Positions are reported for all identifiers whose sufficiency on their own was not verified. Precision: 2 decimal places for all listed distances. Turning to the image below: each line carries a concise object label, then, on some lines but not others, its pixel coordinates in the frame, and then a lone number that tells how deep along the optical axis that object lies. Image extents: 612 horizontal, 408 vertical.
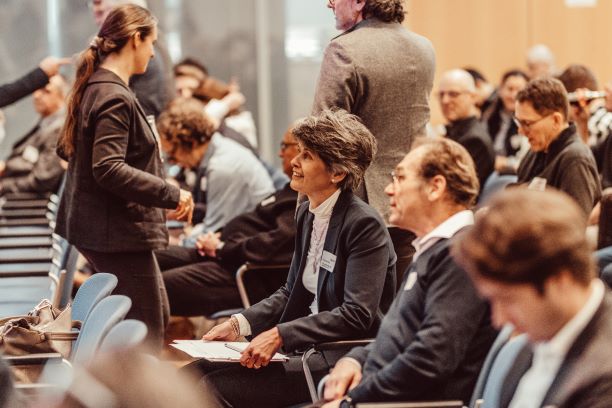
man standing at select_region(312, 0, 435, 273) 5.43
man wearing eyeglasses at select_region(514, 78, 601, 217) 6.64
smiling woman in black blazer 4.68
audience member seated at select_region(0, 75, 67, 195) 10.83
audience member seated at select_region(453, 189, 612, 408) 2.54
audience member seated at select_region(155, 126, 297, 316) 7.54
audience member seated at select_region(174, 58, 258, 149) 10.91
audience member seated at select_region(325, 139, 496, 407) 3.74
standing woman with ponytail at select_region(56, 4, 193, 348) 5.67
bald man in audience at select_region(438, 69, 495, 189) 9.70
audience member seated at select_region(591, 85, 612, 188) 8.31
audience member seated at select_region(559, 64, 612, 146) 8.53
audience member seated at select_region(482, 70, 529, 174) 12.27
